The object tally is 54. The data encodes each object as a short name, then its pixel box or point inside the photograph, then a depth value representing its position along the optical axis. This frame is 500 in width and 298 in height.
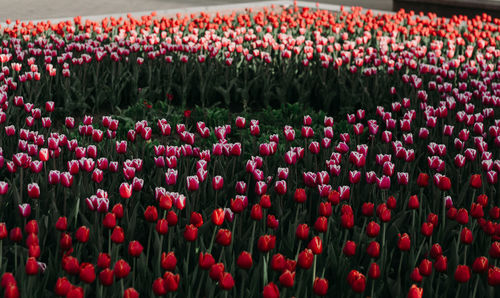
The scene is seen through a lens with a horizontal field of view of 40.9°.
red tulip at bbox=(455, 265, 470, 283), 2.33
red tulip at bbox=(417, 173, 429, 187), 3.22
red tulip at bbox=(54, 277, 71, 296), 2.07
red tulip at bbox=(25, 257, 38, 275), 2.22
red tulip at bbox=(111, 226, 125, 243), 2.49
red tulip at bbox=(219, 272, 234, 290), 2.16
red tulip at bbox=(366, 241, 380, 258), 2.49
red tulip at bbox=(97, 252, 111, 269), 2.28
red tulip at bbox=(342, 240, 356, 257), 2.49
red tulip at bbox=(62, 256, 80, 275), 2.28
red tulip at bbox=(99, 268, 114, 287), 2.20
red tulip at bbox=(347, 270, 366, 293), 2.24
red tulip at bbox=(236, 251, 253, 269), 2.32
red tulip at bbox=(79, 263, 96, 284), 2.18
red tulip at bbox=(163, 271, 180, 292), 2.14
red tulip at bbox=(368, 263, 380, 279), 2.37
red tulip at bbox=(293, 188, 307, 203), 2.98
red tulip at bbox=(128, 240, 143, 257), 2.46
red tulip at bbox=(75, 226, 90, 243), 2.52
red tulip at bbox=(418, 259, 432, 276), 2.38
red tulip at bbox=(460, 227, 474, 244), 2.61
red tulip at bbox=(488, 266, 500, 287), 2.32
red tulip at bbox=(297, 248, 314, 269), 2.34
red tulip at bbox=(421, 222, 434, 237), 2.71
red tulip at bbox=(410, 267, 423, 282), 2.37
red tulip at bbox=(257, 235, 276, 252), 2.48
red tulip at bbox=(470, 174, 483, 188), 3.17
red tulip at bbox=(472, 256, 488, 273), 2.39
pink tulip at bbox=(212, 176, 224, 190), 3.13
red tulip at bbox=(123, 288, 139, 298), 2.09
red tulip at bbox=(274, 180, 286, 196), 3.08
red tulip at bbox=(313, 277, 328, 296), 2.17
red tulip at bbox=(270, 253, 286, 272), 2.33
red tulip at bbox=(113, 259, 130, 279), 2.25
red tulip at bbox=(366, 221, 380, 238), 2.63
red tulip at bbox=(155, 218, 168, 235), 2.59
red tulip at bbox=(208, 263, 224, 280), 2.24
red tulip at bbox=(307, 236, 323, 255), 2.43
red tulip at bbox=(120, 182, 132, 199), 2.93
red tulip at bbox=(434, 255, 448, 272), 2.41
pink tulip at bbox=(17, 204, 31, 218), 2.82
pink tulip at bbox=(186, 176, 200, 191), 3.06
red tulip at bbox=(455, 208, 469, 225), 2.77
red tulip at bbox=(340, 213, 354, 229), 2.76
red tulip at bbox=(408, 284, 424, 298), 2.15
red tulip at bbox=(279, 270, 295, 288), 2.19
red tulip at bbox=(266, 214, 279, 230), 2.72
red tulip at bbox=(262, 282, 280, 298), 2.05
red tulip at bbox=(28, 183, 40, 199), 2.93
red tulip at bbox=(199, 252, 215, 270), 2.33
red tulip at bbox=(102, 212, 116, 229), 2.65
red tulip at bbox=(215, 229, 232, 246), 2.50
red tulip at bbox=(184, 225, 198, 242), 2.53
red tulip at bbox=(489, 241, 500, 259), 2.56
